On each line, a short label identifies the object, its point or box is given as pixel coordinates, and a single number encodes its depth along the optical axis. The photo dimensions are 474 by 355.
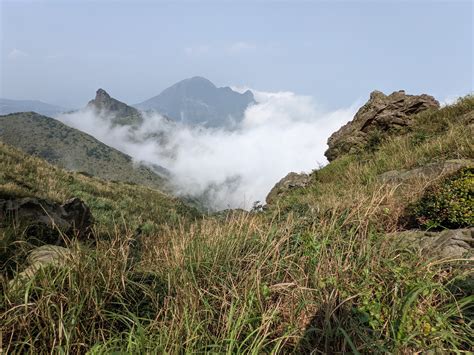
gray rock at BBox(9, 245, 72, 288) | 3.50
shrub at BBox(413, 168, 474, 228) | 4.92
